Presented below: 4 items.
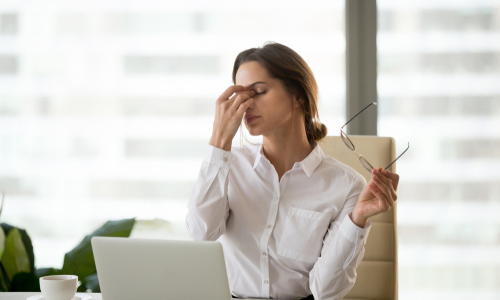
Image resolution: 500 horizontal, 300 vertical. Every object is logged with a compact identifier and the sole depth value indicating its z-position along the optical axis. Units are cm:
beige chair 252
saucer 211
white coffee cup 209
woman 232
